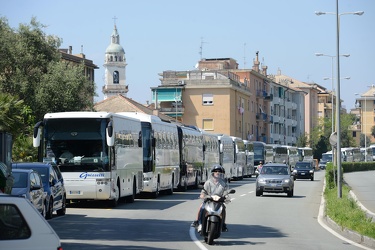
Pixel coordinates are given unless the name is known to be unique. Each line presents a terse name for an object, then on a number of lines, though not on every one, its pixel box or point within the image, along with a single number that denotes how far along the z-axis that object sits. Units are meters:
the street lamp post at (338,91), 33.54
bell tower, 199.38
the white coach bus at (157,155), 37.72
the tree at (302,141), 146.88
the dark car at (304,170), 69.69
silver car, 40.38
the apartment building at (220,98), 109.56
